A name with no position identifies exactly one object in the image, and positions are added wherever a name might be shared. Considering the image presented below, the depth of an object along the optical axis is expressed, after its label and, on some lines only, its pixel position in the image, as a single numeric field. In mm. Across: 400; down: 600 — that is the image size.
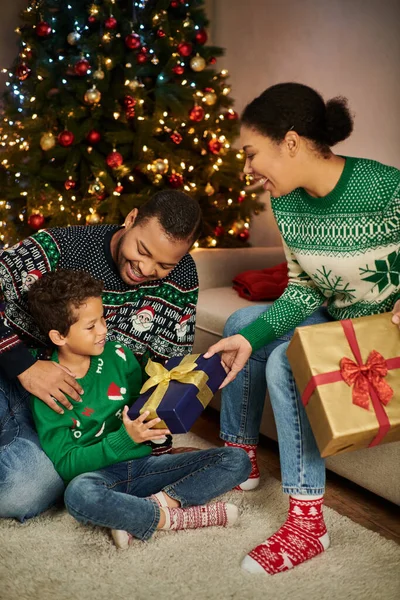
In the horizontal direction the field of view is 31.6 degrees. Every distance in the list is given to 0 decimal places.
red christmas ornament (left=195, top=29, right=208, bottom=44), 3996
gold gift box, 1603
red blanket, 3018
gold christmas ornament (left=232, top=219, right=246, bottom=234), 4242
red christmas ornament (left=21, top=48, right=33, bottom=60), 4066
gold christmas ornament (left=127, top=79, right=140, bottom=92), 3810
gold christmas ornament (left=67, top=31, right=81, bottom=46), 3758
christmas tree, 3793
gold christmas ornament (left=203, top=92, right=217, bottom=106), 4004
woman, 1792
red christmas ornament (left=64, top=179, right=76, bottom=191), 3873
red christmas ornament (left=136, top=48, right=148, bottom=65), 3820
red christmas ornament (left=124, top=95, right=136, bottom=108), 3805
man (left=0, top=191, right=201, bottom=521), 1926
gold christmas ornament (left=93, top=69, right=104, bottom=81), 3705
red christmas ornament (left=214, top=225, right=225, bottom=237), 4191
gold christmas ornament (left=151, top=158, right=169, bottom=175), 3859
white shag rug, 1609
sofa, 1988
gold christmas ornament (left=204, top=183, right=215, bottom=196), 4070
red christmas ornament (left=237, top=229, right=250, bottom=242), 4340
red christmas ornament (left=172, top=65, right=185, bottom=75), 3879
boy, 1893
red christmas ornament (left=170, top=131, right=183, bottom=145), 3994
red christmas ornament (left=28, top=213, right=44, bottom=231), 3818
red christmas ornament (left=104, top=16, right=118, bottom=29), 3725
